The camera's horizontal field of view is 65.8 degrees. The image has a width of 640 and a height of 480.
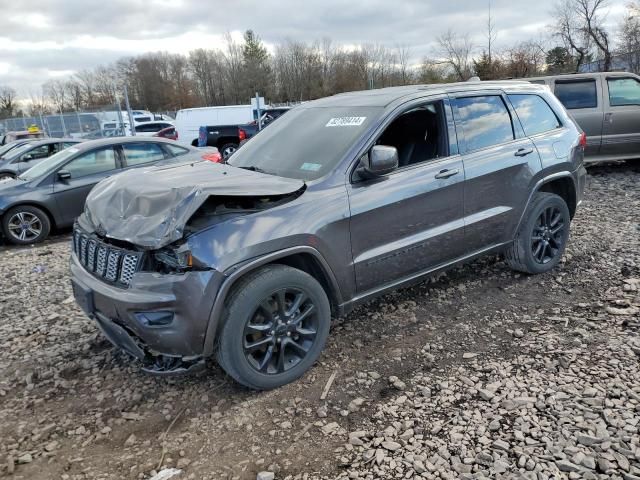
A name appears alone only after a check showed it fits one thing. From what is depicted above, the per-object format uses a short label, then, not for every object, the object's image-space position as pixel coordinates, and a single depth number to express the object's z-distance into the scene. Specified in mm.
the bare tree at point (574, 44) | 27281
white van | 22406
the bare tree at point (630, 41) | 24812
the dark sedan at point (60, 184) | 7504
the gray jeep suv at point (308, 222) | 2791
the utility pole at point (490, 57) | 28959
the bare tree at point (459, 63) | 32059
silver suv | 9023
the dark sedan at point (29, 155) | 11859
